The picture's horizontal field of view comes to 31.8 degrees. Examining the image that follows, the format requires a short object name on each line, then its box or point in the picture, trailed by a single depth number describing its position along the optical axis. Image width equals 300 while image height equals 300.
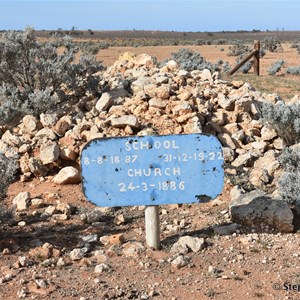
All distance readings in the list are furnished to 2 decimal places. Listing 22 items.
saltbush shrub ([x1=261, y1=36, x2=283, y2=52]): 32.78
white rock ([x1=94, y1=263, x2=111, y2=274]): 4.15
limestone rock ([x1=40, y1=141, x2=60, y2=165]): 6.76
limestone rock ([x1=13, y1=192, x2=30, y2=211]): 5.81
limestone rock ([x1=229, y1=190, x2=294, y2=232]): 4.93
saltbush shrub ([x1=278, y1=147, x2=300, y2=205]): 5.41
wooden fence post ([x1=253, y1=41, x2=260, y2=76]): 16.99
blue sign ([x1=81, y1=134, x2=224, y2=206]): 4.38
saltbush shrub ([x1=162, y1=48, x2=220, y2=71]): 15.12
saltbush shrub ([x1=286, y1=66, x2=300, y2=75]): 19.20
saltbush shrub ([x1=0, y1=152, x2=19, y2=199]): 5.32
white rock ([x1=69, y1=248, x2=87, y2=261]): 4.37
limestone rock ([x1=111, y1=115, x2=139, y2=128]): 7.09
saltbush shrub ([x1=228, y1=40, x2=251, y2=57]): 29.26
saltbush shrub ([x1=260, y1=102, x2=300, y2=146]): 7.44
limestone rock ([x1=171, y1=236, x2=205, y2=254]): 4.48
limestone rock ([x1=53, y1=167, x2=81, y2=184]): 6.49
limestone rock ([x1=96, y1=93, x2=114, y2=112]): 7.80
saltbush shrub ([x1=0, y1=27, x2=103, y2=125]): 8.59
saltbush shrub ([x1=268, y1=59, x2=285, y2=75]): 19.44
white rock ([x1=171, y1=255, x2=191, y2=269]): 4.20
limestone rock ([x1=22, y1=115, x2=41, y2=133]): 7.64
